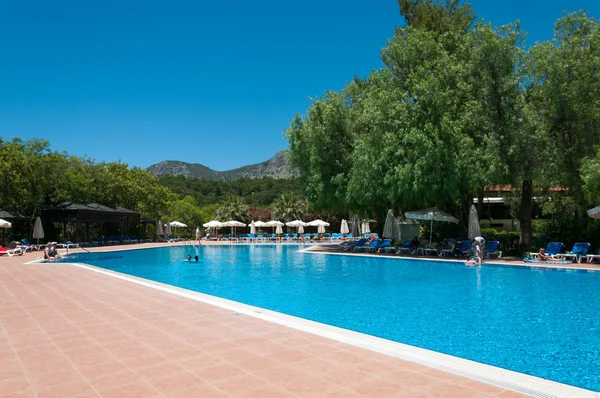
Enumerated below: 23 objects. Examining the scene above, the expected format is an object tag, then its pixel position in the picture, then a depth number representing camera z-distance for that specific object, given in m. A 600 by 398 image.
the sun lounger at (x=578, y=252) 17.07
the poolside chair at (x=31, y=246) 29.19
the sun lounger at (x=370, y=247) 25.43
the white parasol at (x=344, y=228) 40.03
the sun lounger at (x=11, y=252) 24.38
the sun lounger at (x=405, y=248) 23.41
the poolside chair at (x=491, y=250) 19.80
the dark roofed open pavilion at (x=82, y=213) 33.25
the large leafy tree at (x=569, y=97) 18.27
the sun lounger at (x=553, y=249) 17.83
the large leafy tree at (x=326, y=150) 25.83
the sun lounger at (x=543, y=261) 16.64
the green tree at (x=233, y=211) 51.28
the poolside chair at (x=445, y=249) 21.22
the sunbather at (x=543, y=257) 17.31
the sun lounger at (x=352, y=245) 26.69
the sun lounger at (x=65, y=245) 31.99
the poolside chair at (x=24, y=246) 27.22
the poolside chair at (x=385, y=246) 24.52
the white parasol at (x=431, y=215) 21.89
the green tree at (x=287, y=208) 51.31
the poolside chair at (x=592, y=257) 16.52
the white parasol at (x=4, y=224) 24.84
